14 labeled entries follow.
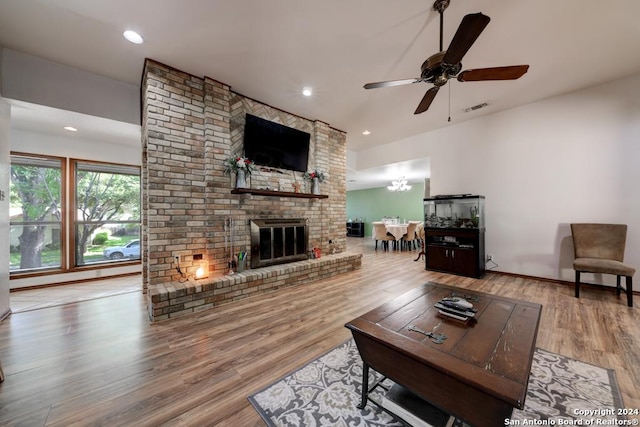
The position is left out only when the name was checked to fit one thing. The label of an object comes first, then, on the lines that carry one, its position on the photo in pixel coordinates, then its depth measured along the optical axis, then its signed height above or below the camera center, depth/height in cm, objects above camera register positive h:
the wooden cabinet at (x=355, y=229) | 1145 -85
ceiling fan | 163 +123
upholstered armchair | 284 -55
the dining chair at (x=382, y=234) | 727 -71
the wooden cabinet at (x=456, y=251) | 417 -75
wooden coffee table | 95 -71
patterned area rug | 133 -119
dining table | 692 -54
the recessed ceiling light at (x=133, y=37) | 233 +182
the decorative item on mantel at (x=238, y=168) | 334 +65
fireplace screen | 366 -50
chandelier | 798 +94
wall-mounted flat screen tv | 370 +118
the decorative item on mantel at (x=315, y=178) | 442 +66
